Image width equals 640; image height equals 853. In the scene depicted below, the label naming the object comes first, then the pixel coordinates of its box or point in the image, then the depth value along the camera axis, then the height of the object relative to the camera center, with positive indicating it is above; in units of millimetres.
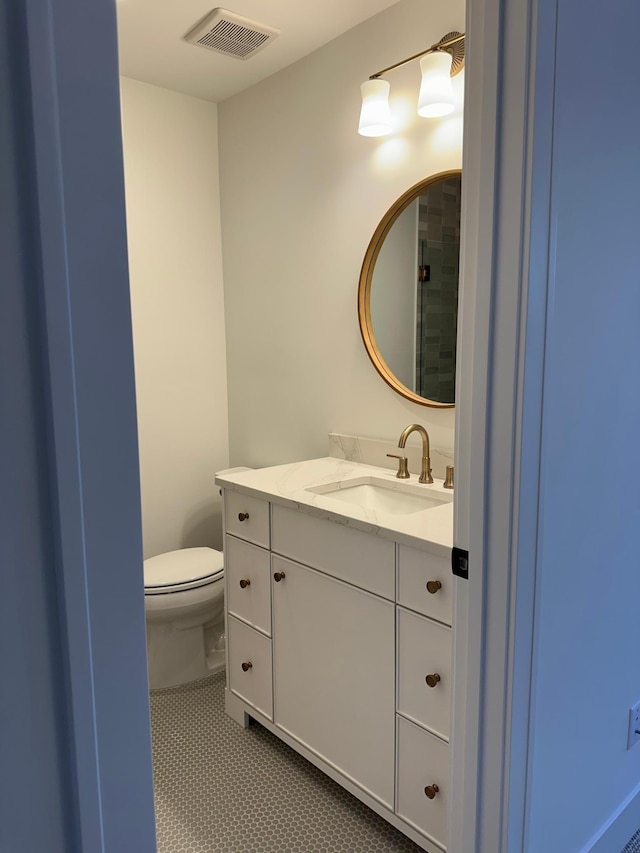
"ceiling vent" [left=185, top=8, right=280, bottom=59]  2178 +1126
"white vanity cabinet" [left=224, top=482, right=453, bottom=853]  1545 -867
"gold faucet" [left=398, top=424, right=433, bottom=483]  2070 -355
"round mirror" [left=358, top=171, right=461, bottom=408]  2090 +183
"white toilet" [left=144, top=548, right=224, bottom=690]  2365 -1023
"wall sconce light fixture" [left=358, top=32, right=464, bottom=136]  1899 +827
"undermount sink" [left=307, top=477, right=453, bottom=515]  2039 -503
